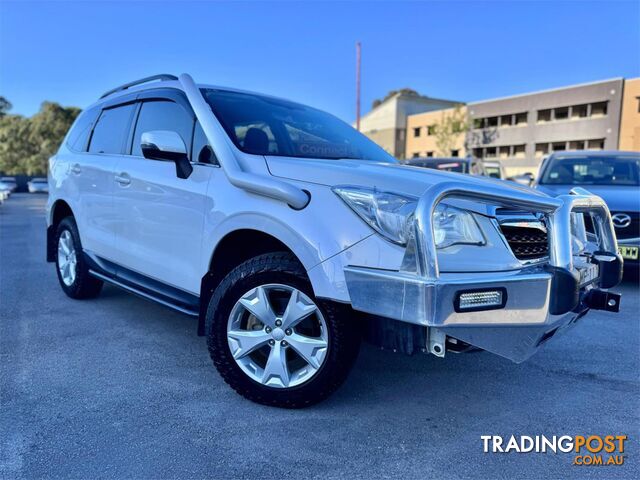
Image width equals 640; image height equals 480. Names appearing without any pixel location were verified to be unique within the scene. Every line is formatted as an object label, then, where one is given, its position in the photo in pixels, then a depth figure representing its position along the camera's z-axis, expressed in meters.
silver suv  2.17
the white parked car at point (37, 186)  49.78
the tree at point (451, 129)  43.97
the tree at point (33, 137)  58.34
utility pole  27.95
